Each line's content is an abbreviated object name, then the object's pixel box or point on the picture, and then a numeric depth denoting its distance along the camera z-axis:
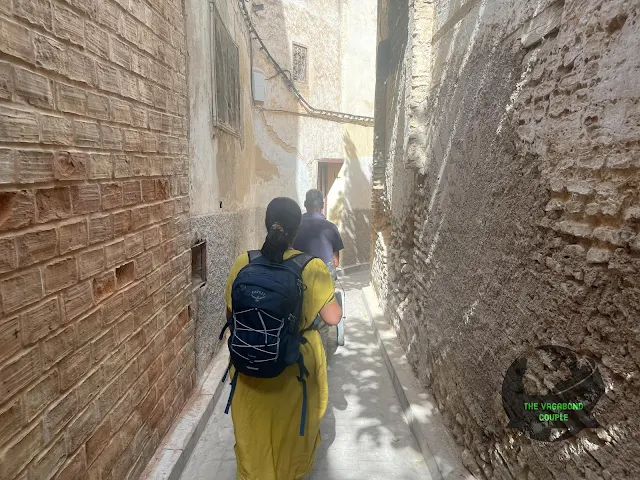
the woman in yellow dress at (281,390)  2.19
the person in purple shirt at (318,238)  4.14
